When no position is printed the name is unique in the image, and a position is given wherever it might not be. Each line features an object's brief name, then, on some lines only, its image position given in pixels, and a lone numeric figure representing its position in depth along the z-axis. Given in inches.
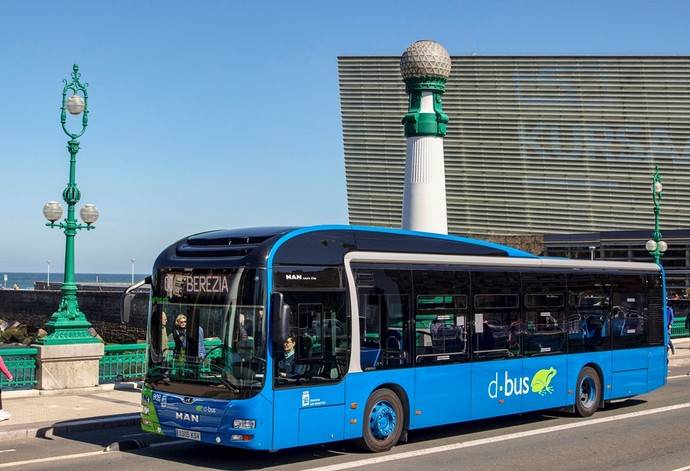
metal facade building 3415.4
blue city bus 429.1
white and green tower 1099.9
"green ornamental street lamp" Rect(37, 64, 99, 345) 752.3
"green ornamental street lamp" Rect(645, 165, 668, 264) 1481.3
